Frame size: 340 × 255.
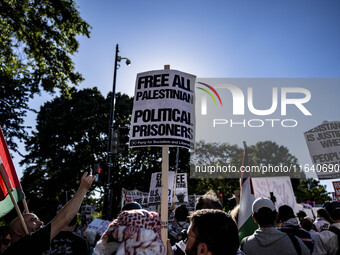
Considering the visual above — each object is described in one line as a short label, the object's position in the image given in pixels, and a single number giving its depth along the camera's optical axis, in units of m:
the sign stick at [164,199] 3.51
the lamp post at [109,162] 12.16
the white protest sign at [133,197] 13.00
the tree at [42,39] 10.43
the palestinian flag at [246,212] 4.16
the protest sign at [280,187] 7.82
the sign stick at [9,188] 2.66
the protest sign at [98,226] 7.25
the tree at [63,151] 26.08
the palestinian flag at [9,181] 3.06
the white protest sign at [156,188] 10.32
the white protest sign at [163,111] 4.20
